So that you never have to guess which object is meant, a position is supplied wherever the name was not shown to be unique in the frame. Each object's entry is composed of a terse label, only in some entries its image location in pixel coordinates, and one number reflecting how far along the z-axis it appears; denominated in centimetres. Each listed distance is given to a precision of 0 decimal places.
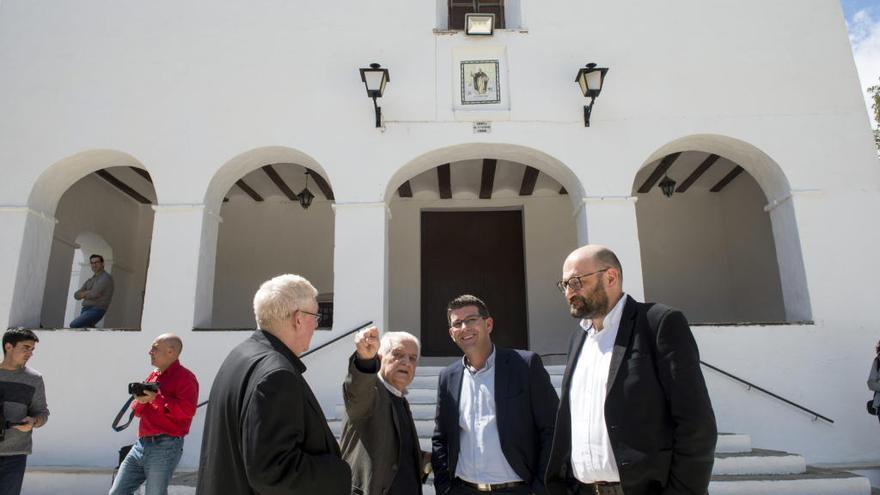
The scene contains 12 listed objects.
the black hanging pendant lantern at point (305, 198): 903
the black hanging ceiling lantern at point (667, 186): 858
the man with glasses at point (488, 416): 292
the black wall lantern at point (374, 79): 679
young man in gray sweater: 408
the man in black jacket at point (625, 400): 214
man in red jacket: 398
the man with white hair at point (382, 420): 248
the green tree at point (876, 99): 1230
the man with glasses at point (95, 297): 731
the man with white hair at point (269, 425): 195
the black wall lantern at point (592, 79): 676
